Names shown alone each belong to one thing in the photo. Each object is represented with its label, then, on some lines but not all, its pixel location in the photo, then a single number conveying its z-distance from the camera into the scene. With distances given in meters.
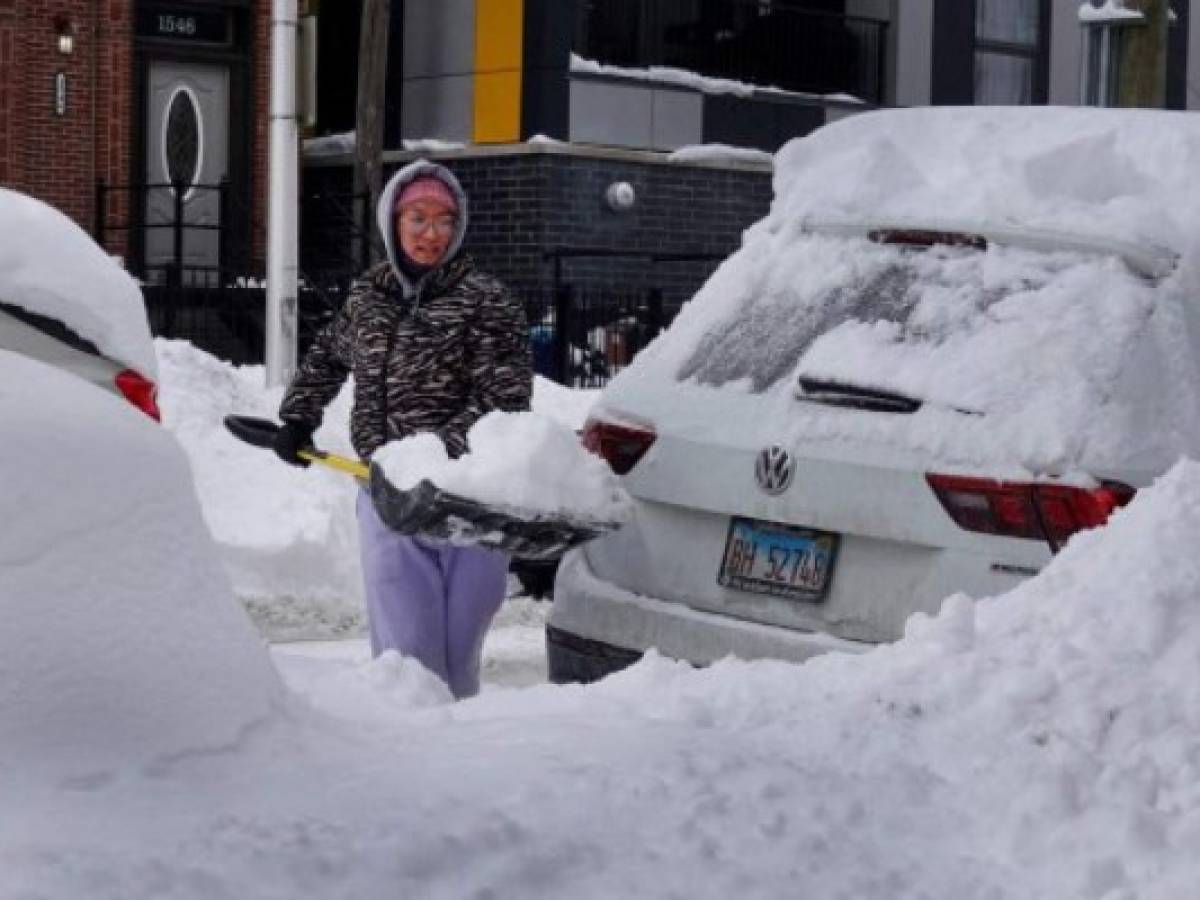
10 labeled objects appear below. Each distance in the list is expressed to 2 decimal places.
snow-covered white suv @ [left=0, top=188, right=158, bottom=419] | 6.01
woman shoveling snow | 7.03
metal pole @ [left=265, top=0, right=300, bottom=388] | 15.75
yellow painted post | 25.84
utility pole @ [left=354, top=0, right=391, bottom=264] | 25.08
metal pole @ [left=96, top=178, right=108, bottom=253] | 24.28
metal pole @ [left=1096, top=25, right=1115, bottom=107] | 14.48
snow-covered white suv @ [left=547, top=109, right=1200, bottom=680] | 5.81
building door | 25.20
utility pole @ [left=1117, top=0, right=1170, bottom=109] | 15.29
